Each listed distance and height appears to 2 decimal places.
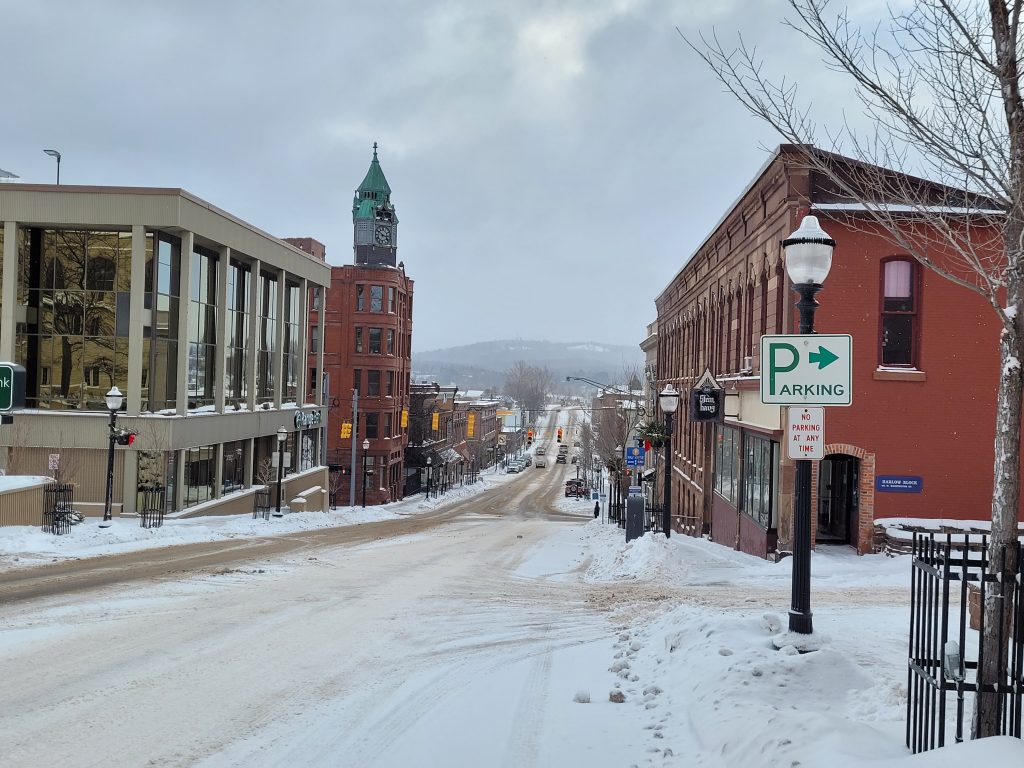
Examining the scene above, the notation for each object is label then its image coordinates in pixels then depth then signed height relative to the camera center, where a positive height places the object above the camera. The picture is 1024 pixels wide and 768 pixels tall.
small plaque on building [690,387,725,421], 23.08 -0.16
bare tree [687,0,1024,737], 5.25 +1.77
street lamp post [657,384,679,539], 20.62 -0.35
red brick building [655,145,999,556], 18.28 +0.56
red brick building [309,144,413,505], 66.69 +2.34
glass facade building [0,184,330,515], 30.27 +1.77
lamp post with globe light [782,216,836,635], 8.14 +0.92
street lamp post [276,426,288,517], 33.12 -2.58
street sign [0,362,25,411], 13.30 -0.14
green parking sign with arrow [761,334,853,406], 8.18 +0.32
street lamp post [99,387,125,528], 24.50 -1.55
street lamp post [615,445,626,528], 38.22 -4.99
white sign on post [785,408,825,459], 8.37 -0.33
